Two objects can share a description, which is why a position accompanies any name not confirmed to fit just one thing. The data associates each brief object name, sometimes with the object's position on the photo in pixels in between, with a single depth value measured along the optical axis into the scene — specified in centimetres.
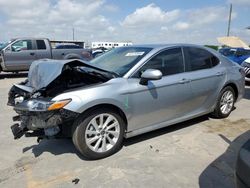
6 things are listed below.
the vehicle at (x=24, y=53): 885
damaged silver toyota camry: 241
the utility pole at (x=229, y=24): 2643
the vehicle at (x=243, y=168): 139
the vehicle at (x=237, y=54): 924
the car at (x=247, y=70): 535
